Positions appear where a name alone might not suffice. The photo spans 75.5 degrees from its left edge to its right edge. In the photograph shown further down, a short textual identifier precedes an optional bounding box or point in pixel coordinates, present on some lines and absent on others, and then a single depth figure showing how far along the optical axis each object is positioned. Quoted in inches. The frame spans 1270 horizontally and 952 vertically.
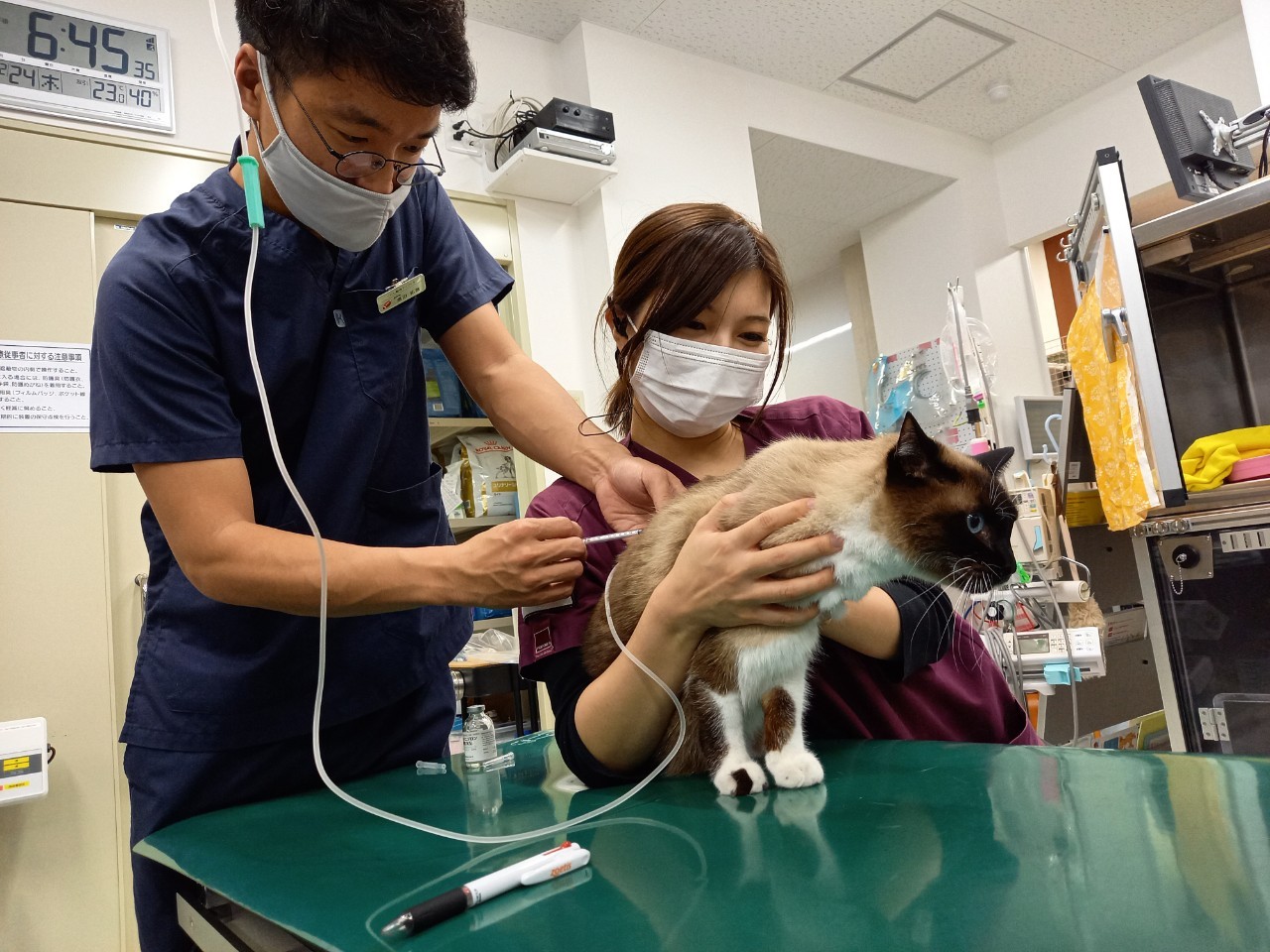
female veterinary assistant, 41.9
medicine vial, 55.1
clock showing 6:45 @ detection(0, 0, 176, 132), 105.3
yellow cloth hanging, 87.0
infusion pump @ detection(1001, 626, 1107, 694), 94.1
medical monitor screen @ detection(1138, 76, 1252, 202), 93.1
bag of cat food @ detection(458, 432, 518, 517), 129.1
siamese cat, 41.1
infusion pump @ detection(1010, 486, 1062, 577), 113.7
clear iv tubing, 35.2
